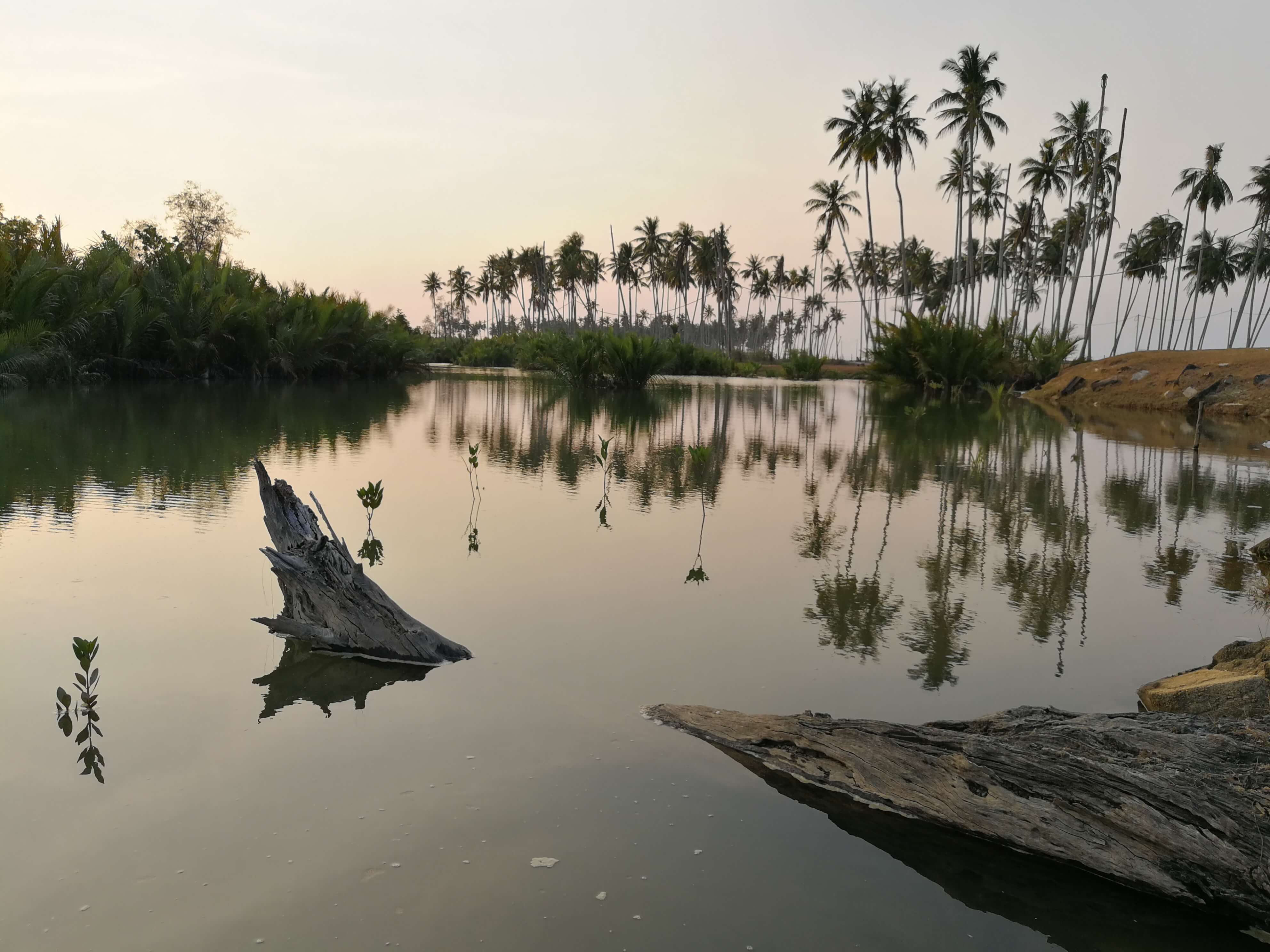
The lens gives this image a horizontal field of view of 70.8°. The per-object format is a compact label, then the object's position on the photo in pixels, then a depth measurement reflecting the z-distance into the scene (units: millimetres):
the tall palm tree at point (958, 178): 39312
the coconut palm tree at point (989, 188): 50438
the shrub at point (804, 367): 45094
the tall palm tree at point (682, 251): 73062
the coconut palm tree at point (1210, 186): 47125
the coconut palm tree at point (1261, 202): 48188
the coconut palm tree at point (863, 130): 40156
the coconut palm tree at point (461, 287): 108125
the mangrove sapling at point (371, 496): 5688
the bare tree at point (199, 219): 55312
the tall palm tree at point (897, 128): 39875
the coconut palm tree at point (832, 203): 50031
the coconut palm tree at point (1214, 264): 60656
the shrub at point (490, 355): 53406
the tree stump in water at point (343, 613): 3938
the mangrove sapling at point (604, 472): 7324
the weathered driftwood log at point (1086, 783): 2441
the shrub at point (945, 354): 27297
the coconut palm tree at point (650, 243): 74688
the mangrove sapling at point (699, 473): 5484
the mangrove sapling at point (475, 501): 6148
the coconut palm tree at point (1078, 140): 38688
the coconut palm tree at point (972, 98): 37094
